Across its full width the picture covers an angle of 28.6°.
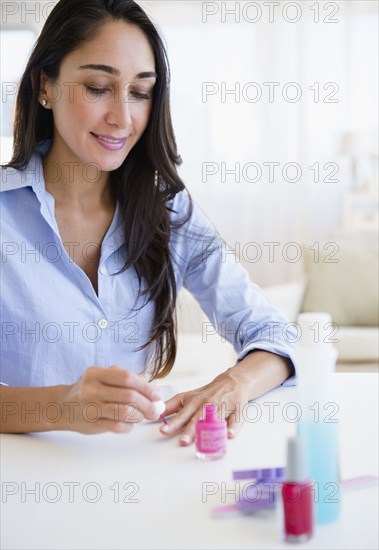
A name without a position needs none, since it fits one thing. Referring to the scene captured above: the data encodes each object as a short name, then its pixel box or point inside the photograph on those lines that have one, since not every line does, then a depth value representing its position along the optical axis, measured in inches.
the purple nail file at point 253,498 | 31.9
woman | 53.1
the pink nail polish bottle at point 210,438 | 38.8
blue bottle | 29.9
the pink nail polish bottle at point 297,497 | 27.8
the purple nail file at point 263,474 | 33.6
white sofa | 102.7
